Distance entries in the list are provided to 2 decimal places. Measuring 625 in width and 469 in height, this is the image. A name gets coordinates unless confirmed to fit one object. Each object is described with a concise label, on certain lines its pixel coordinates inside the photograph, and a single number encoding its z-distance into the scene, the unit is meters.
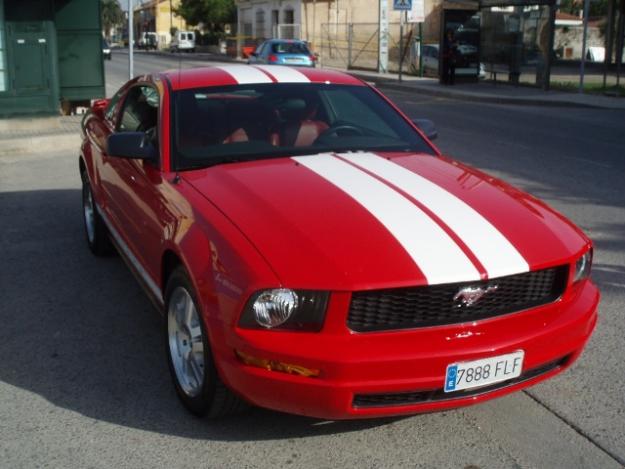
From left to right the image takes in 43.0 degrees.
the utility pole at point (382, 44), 35.22
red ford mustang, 3.07
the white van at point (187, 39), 67.49
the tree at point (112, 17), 96.28
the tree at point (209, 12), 68.31
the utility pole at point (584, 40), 20.24
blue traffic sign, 25.98
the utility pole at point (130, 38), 12.74
